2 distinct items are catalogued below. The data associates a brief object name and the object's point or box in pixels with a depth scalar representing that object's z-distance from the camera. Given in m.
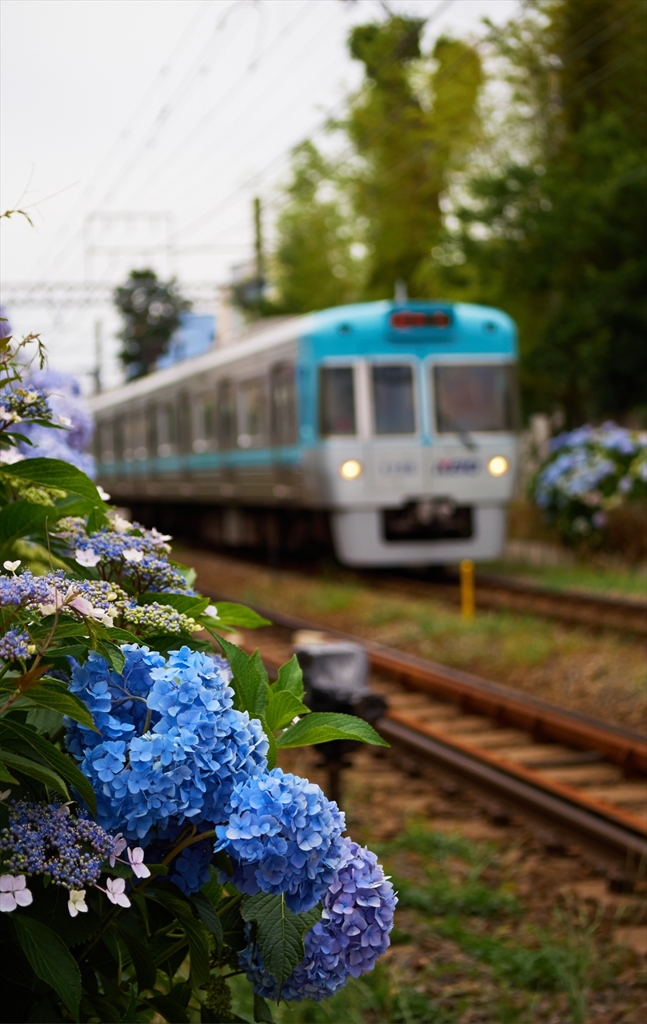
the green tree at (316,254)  41.38
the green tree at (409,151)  28.36
